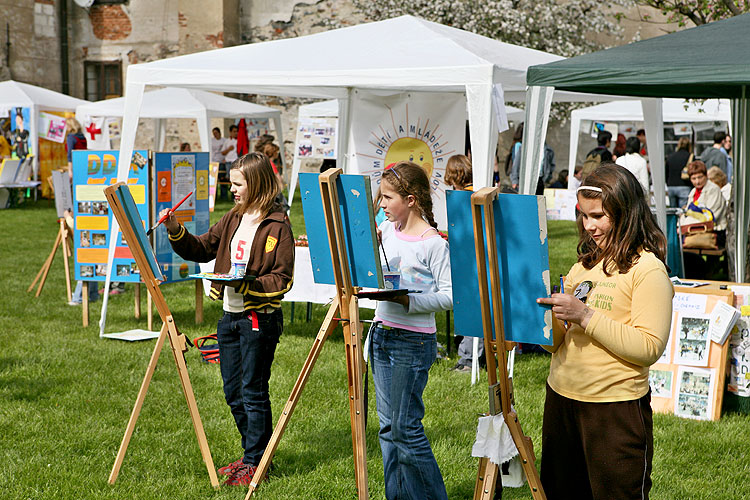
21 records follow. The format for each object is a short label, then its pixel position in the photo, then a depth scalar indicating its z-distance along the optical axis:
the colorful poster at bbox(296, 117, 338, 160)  16.38
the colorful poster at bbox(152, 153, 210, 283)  7.41
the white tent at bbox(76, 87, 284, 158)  16.94
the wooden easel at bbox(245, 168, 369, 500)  3.21
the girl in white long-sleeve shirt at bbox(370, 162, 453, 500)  3.29
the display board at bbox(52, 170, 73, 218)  8.65
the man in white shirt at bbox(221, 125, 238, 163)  20.89
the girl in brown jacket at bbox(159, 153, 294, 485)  3.89
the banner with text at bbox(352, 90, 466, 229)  8.31
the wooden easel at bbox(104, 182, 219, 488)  3.72
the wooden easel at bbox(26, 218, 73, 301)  8.77
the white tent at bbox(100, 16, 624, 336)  6.06
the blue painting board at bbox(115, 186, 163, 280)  3.74
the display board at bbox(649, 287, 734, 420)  5.37
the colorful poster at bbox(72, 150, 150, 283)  7.41
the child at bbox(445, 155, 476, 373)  6.80
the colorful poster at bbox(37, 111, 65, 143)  19.59
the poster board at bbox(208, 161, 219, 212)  17.84
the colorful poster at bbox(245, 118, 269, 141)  21.77
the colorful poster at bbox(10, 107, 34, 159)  19.27
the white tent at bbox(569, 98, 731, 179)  16.59
